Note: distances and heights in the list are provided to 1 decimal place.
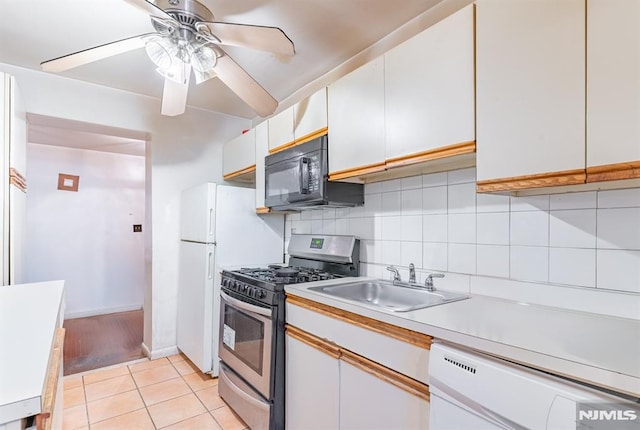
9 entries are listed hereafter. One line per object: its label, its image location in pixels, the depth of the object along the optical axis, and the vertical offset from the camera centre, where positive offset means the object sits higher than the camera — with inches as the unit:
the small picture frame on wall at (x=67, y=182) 161.5 +16.1
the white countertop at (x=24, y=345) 22.2 -13.1
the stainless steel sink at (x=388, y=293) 63.9 -15.9
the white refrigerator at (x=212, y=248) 99.7 -10.4
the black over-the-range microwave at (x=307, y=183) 78.2 +9.0
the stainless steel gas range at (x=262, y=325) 70.1 -25.7
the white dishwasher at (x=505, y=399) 28.7 -17.6
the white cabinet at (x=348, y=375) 45.8 -26.1
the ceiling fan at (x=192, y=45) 53.7 +30.5
